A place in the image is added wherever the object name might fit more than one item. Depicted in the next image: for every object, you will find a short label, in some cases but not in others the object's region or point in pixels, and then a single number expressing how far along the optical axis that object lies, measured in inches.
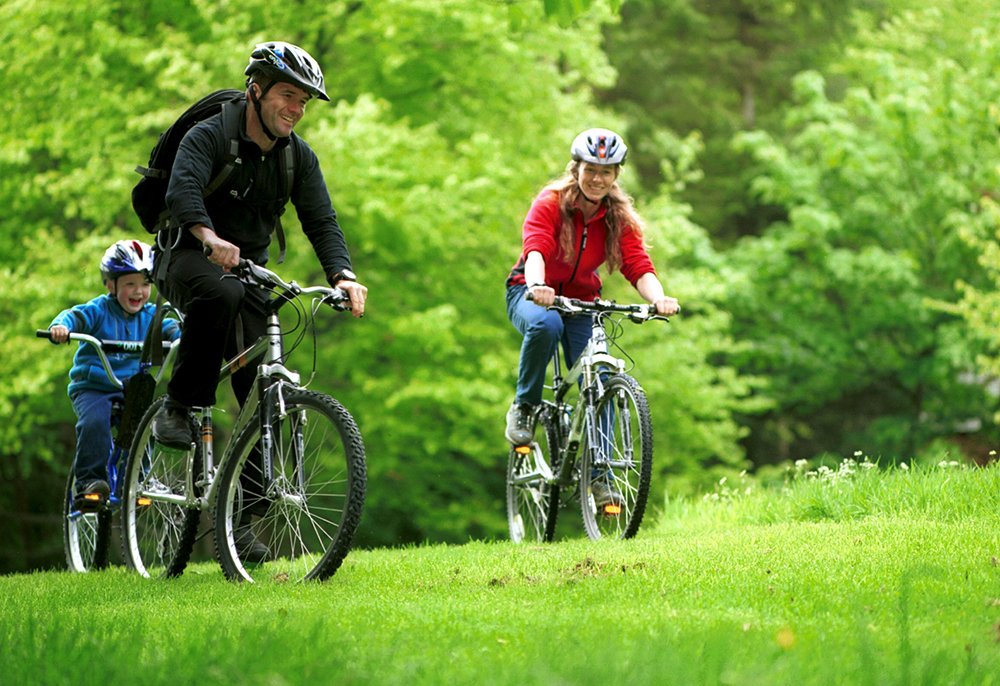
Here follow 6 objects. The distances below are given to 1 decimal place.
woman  573.6
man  452.1
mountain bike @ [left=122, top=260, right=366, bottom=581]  426.0
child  620.1
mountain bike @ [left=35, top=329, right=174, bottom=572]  617.3
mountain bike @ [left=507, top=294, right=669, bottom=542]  549.0
